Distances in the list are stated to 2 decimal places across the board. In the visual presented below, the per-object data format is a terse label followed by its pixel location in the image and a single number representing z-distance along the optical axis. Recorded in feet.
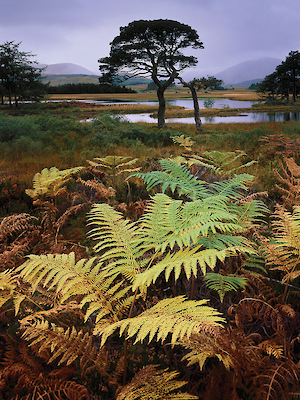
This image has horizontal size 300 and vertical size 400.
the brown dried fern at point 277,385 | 4.72
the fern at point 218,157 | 15.26
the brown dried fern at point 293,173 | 10.64
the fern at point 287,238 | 6.05
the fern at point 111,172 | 15.24
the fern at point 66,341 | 5.09
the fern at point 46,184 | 13.61
